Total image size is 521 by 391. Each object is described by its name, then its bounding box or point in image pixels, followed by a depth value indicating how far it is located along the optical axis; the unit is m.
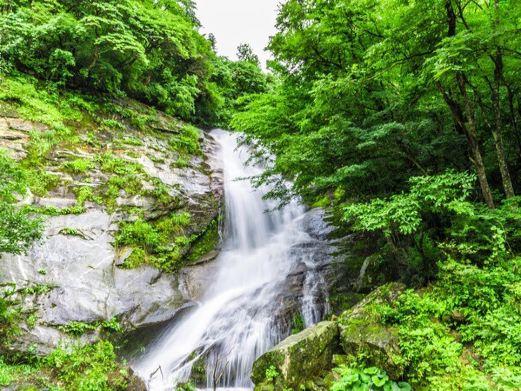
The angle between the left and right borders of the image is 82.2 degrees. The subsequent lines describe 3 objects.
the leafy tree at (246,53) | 27.62
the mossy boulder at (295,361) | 4.58
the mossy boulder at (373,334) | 4.16
